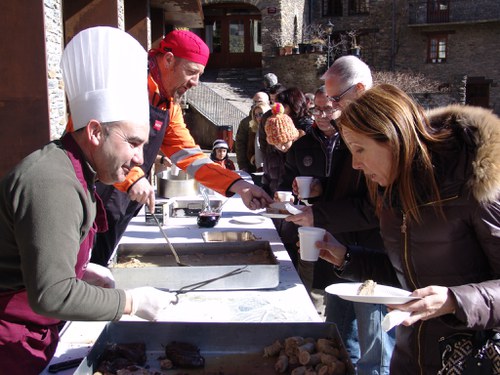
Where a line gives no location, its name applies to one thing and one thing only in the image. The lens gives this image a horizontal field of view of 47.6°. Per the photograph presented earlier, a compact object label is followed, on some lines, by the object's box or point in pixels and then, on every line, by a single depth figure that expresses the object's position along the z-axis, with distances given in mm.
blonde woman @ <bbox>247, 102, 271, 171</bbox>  6512
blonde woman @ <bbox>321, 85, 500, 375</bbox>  1617
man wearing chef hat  1412
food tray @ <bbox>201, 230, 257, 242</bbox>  3328
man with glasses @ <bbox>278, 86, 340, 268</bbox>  3371
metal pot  4746
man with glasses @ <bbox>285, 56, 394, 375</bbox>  2891
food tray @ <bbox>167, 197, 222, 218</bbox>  4109
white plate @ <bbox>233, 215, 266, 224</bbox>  3852
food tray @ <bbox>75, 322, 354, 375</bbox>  1797
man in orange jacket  3322
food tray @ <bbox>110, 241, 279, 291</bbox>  2322
